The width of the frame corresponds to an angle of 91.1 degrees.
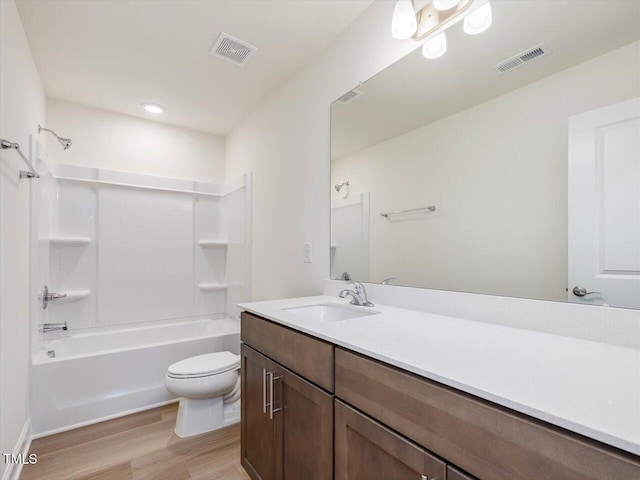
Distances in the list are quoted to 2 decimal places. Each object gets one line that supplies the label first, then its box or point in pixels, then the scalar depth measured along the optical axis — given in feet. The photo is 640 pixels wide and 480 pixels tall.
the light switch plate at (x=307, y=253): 6.92
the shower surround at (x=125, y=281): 7.27
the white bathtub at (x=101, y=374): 6.86
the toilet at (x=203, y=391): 6.51
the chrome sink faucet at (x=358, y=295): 5.03
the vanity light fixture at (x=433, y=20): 4.22
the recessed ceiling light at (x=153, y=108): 9.31
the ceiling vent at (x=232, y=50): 6.46
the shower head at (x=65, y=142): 8.00
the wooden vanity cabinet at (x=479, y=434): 1.55
